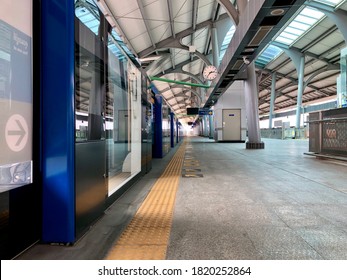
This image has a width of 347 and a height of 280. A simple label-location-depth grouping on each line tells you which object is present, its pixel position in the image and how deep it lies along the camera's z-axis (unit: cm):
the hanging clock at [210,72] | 1531
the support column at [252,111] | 1439
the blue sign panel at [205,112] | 2787
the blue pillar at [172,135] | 1694
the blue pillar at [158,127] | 977
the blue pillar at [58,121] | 205
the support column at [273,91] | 3303
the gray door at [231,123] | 2338
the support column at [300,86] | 2408
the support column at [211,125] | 3753
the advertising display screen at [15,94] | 175
